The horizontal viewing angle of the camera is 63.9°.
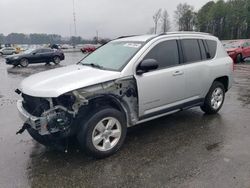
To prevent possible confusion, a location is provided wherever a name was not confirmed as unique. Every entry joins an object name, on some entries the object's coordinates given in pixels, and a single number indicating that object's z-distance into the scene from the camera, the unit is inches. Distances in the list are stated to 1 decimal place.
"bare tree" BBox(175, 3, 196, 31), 2507.4
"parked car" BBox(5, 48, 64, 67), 616.3
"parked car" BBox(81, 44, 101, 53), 1333.1
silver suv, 109.7
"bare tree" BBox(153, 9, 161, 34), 2430.5
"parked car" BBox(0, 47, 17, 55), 1262.6
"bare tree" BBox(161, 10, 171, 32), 2410.7
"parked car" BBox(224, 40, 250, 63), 583.6
